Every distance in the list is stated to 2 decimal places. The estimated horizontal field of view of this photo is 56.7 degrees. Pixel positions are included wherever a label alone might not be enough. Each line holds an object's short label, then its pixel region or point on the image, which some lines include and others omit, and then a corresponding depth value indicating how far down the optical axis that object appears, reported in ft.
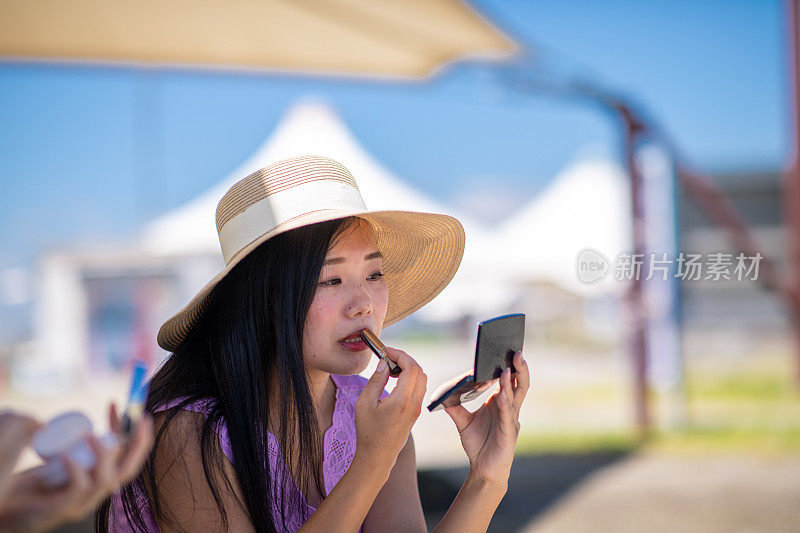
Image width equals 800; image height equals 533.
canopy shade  11.23
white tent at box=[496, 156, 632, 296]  26.30
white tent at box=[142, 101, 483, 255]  24.80
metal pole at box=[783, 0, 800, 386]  19.47
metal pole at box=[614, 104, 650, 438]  17.89
